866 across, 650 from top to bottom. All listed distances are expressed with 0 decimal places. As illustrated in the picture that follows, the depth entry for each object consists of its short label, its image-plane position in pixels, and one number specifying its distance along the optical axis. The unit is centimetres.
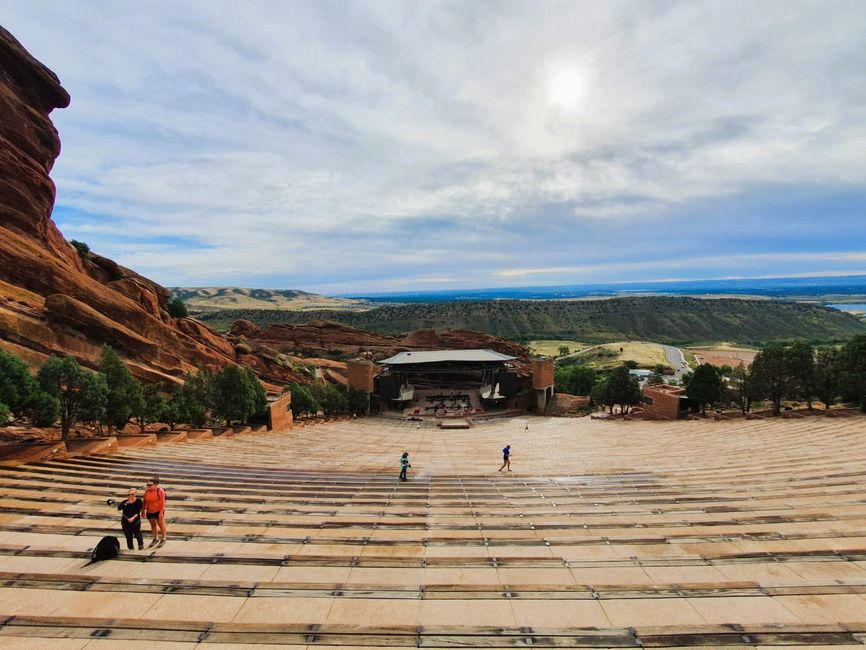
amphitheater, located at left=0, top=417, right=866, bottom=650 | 638
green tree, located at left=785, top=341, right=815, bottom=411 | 3466
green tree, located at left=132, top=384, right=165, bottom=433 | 2180
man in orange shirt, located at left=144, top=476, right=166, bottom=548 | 886
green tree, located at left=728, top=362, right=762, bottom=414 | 3822
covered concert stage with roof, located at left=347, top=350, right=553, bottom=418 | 5929
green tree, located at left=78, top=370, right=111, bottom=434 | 1783
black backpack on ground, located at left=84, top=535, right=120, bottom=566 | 820
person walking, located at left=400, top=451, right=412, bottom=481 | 1587
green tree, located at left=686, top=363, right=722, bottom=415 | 3972
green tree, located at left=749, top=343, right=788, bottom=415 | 3562
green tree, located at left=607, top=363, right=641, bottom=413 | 5069
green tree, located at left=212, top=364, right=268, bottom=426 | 2777
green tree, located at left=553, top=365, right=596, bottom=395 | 7750
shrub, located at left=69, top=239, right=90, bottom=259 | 4296
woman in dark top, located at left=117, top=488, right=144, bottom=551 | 848
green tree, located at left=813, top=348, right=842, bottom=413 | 3381
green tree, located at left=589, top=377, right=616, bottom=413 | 5334
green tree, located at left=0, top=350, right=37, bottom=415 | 1536
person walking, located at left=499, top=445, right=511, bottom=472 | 1788
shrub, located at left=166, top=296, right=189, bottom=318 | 5128
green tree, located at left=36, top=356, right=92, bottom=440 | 1716
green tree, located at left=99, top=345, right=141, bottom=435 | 2000
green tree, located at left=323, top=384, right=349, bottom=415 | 4944
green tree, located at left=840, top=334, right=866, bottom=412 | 3189
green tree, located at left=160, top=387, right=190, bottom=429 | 2403
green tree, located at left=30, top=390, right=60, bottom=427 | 1630
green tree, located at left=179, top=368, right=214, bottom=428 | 2619
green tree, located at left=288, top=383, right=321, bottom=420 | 4031
